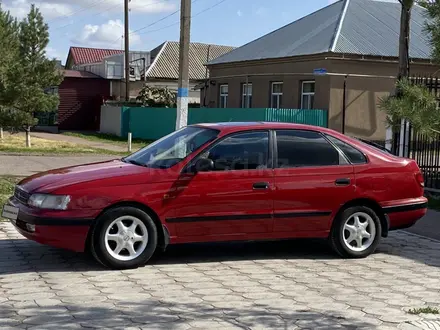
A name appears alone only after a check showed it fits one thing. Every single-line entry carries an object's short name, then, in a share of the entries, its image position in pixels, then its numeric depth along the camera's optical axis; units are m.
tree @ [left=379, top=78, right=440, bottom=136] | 7.64
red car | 6.66
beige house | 28.19
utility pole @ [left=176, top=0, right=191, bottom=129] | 13.66
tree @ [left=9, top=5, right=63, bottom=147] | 24.47
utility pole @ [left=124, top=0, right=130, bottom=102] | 39.62
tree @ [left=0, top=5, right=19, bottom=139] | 18.67
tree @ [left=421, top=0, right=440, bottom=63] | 7.51
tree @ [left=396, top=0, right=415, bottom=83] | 14.24
